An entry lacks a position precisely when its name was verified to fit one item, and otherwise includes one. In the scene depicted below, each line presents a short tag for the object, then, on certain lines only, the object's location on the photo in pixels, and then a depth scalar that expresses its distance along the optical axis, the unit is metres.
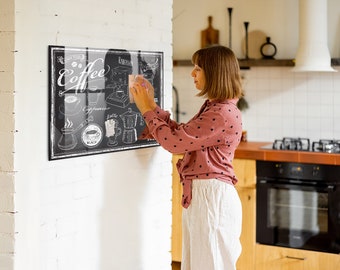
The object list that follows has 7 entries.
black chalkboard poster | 2.43
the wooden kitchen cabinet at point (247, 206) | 4.25
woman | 2.69
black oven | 4.04
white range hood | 4.34
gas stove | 4.22
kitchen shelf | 4.60
